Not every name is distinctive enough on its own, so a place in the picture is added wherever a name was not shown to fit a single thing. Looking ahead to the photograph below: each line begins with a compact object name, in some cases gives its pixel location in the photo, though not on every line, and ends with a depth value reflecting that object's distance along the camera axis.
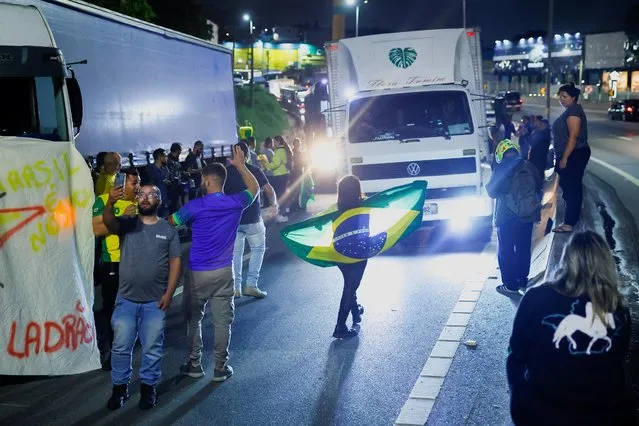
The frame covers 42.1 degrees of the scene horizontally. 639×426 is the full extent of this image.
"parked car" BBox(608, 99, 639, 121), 55.38
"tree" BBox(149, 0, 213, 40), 66.02
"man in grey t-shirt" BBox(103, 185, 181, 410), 6.38
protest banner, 6.03
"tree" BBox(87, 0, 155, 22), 37.25
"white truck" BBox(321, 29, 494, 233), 13.36
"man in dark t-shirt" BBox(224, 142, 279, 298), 10.10
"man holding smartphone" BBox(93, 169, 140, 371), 6.92
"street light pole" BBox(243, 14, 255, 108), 49.68
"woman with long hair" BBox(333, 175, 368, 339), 8.27
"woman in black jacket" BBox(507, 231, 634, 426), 3.59
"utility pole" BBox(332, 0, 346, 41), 27.42
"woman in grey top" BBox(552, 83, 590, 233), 10.82
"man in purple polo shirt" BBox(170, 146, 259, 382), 6.99
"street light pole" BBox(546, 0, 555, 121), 36.50
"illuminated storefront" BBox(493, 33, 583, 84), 133.12
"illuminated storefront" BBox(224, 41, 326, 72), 138.38
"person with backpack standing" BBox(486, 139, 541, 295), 9.54
